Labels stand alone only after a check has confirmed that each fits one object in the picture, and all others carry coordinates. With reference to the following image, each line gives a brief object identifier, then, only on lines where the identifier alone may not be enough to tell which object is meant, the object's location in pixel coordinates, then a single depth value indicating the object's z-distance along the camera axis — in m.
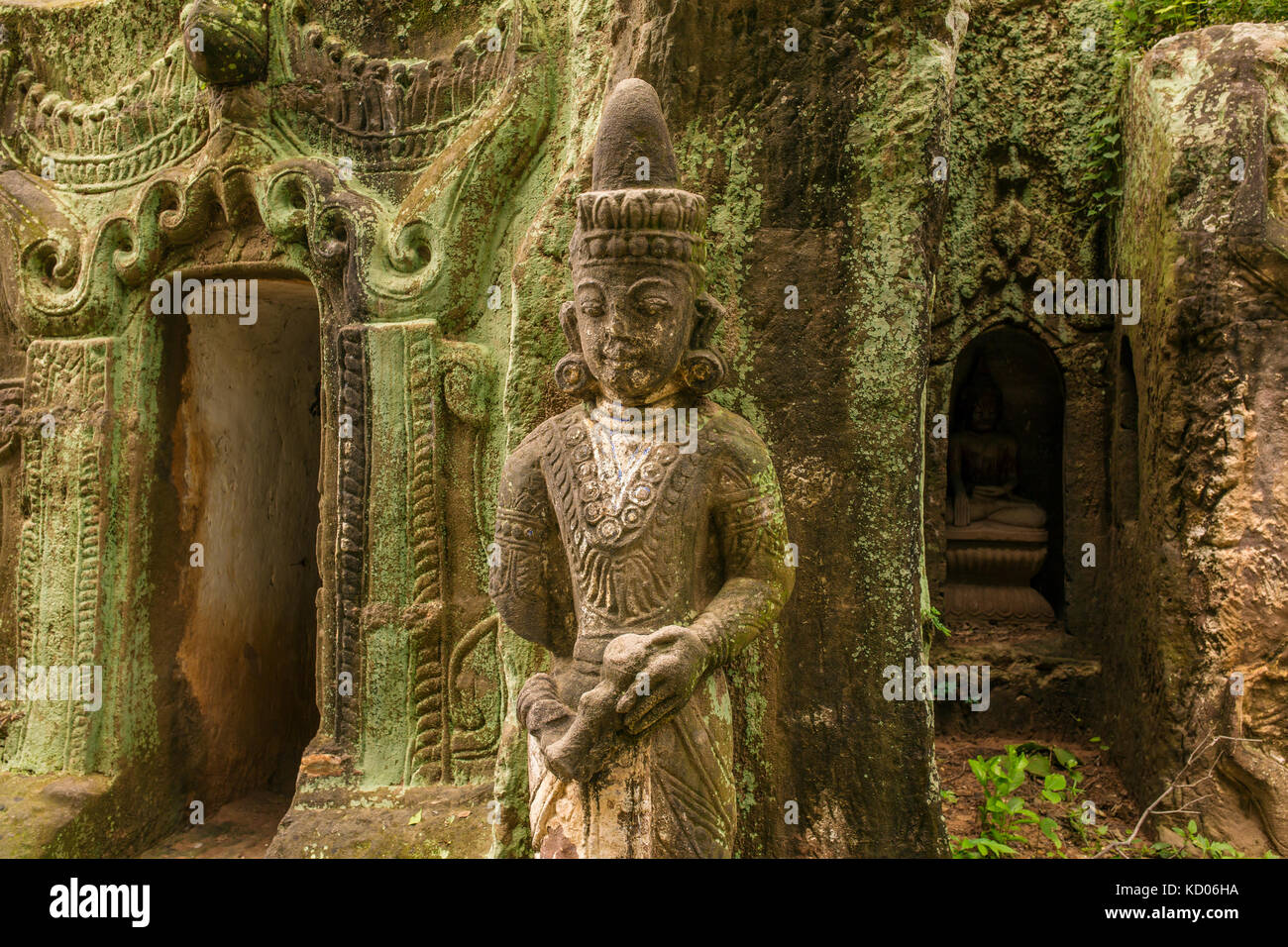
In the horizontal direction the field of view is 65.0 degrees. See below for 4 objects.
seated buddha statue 5.87
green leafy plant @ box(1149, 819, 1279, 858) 4.11
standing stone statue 2.50
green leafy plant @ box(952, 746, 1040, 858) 4.28
